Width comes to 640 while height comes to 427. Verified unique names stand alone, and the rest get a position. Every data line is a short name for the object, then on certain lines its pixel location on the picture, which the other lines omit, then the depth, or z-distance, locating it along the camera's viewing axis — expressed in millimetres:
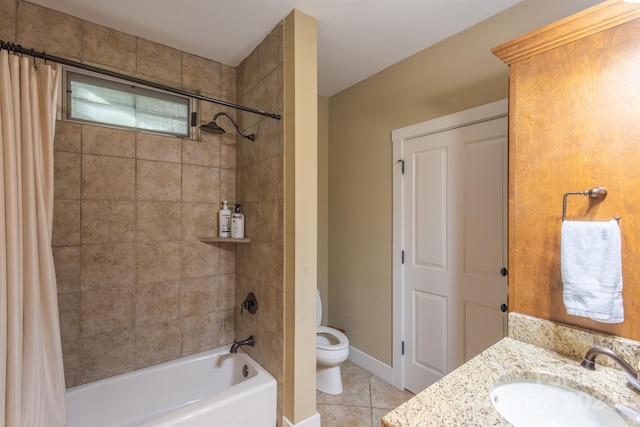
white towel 984
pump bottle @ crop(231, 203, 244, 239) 2131
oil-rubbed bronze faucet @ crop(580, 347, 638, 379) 897
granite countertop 756
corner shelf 2030
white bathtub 1562
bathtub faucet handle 2053
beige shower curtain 1123
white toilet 2152
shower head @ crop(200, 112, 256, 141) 1808
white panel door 1771
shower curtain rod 1186
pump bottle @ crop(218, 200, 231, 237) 2178
